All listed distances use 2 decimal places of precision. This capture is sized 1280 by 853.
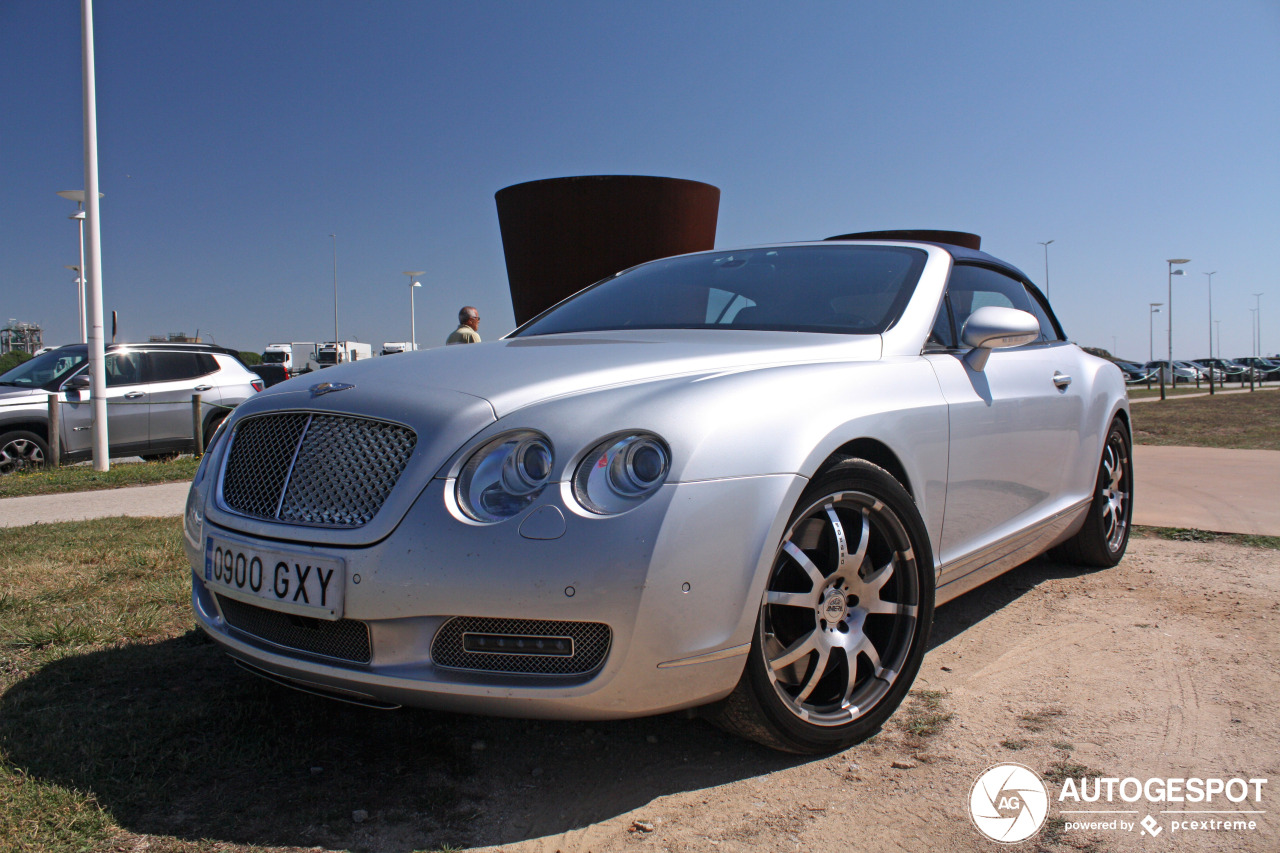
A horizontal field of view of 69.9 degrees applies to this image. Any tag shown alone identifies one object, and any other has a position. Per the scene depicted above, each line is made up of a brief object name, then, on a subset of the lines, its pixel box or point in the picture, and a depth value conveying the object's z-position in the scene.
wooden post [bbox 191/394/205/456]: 10.42
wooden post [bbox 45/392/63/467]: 9.54
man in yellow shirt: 8.48
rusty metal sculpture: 8.61
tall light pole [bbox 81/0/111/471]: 9.41
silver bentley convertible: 1.93
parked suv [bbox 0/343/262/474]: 9.45
